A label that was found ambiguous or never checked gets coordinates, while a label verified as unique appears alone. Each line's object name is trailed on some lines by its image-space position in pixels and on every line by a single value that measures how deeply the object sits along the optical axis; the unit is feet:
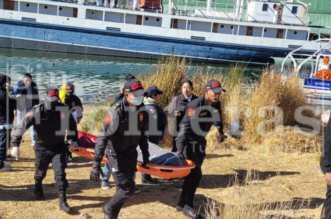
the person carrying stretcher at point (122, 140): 14.29
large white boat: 102.94
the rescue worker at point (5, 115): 19.88
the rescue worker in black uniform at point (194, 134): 16.56
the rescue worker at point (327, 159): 12.67
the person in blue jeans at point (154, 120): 20.08
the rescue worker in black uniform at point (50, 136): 16.63
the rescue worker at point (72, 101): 24.59
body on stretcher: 16.85
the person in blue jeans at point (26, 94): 24.43
